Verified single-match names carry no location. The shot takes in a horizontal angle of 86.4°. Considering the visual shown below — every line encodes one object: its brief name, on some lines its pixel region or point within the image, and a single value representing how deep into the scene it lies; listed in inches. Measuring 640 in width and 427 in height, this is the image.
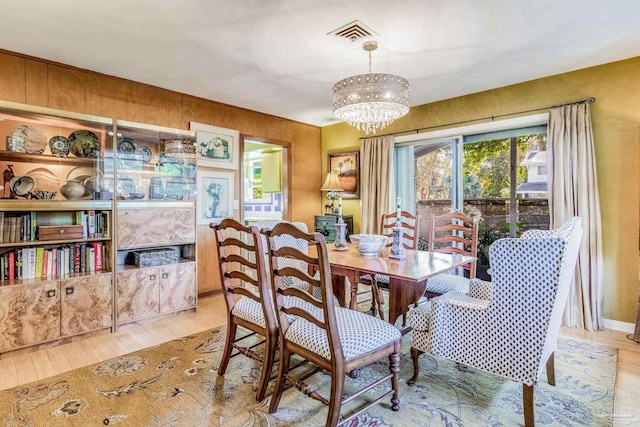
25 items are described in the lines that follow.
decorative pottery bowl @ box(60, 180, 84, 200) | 116.7
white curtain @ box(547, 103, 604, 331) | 122.3
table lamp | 192.1
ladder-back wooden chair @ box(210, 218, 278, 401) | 74.7
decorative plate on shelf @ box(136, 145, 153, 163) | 133.7
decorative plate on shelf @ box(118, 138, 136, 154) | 127.5
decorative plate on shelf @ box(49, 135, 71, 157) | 115.3
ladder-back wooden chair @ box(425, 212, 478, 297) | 107.7
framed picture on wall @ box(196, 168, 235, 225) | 164.6
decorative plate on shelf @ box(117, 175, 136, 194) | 126.4
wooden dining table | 80.4
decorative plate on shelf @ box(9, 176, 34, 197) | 109.3
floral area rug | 71.6
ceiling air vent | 94.0
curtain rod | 124.3
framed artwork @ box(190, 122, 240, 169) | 161.8
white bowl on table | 102.3
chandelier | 99.3
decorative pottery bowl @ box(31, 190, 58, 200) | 112.5
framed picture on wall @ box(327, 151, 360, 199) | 201.8
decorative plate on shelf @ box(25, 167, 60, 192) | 113.5
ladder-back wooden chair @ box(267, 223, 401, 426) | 61.5
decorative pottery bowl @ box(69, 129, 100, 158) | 119.6
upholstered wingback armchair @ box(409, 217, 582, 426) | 60.1
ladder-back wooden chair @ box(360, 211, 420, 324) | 117.3
